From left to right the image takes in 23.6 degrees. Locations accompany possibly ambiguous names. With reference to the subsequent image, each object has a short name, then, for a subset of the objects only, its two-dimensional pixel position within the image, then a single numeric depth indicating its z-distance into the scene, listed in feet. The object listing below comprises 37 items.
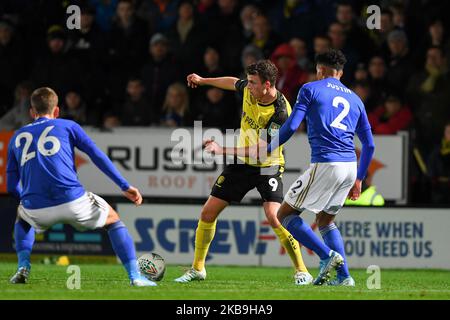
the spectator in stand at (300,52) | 52.85
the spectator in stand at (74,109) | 51.78
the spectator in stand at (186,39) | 54.19
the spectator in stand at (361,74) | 50.72
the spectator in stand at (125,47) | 54.75
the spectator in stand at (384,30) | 52.85
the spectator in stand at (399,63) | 51.67
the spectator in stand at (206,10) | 54.65
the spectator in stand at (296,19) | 54.90
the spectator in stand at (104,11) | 57.26
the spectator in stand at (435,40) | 51.85
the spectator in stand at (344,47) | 52.34
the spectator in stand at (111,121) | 51.04
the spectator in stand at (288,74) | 50.60
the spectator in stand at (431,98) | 50.44
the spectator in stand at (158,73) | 53.42
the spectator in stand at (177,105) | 51.19
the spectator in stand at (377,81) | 50.98
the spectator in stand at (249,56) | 51.90
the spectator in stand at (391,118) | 49.70
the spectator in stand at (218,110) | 50.24
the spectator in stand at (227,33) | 53.42
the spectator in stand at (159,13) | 56.80
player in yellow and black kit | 34.35
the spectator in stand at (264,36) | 53.01
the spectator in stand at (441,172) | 48.37
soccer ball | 34.42
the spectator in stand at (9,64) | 54.54
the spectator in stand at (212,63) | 51.98
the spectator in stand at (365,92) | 50.34
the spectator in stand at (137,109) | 52.16
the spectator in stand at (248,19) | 54.35
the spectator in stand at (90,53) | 53.83
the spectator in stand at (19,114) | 51.93
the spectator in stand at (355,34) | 52.95
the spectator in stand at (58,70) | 53.31
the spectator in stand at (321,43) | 51.80
